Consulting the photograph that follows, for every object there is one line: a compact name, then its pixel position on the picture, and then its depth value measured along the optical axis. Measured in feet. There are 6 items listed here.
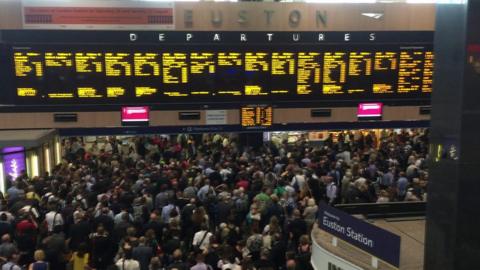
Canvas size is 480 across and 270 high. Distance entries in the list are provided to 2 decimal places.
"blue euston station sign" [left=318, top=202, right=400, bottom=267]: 19.86
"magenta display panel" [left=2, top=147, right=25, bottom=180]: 45.39
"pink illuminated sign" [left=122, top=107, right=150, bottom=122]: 49.49
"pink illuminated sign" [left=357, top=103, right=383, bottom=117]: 53.11
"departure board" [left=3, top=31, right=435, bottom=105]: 47.47
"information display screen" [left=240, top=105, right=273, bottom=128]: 51.19
